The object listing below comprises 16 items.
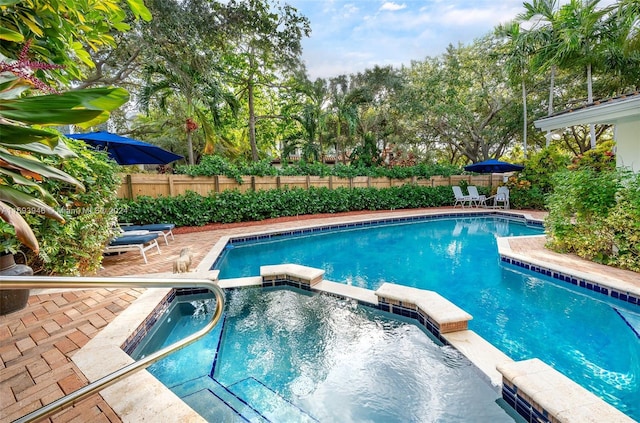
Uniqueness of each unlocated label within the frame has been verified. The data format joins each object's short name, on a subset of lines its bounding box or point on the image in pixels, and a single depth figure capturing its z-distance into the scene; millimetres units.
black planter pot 2992
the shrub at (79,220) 3619
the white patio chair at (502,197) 14148
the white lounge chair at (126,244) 5520
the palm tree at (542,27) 12477
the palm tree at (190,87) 9094
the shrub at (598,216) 4902
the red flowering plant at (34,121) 989
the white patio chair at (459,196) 14534
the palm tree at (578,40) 11148
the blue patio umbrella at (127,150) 5914
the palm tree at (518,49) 13133
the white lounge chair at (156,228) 7021
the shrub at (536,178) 13102
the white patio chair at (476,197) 14523
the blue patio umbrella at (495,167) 13539
